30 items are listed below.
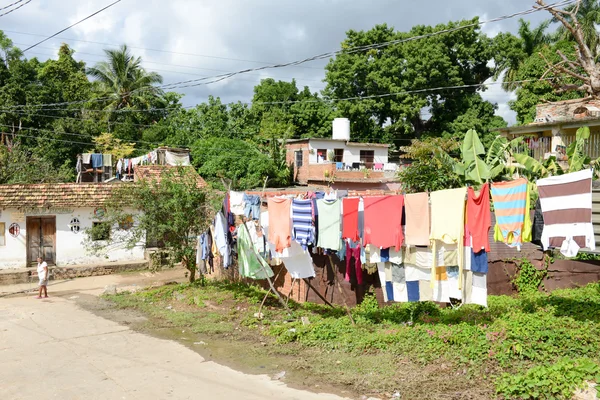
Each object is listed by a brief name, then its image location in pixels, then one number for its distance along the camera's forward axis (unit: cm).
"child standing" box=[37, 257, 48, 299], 1595
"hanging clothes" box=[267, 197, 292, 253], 1045
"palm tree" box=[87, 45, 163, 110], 3500
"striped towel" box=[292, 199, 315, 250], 1025
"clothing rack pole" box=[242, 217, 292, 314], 1138
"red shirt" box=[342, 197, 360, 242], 972
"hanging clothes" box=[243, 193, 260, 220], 1183
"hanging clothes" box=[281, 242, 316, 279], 1102
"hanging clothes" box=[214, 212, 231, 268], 1299
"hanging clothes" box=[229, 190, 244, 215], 1212
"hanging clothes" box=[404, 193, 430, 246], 869
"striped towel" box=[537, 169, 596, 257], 714
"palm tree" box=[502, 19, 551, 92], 3597
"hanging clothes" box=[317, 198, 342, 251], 1002
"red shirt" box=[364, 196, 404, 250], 901
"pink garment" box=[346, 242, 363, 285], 1049
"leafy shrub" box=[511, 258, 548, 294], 1155
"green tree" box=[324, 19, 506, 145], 3603
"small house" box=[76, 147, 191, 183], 2677
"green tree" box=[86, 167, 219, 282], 1451
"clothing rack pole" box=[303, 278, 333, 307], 1166
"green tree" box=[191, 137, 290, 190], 3128
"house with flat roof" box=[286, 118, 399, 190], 3073
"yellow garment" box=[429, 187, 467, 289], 822
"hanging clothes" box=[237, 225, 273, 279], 1221
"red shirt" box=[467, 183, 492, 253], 805
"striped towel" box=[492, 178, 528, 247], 778
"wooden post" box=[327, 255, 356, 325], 1027
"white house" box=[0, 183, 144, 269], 1919
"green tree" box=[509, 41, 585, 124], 2769
